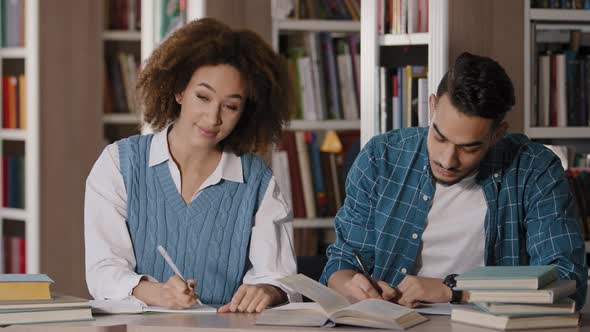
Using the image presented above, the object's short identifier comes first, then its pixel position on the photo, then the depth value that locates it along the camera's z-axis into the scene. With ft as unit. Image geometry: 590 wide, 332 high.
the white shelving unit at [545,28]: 12.67
